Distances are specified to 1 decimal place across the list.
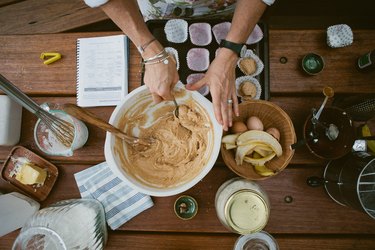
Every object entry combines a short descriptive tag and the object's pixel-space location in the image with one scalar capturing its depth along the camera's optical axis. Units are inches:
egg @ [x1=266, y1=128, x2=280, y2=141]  33.2
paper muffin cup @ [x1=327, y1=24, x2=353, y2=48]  37.3
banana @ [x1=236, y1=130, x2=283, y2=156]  31.8
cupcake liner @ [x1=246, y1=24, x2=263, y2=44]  37.8
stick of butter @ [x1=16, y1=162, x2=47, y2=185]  36.5
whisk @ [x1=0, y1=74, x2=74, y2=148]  30.3
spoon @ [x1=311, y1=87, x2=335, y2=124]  34.0
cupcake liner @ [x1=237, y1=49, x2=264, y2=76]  36.9
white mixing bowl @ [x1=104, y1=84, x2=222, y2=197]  31.1
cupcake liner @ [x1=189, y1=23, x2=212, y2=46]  38.2
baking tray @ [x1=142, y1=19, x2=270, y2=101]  37.4
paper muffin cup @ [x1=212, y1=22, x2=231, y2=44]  38.4
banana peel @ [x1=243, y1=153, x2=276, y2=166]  32.5
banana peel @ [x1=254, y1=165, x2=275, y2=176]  32.6
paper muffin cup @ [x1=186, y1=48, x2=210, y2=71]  37.7
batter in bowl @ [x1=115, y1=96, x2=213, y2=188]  34.2
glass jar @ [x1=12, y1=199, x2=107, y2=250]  30.8
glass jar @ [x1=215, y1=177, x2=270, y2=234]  31.4
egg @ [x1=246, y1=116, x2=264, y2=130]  33.2
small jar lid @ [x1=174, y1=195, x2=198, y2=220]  36.4
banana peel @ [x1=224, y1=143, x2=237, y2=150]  32.5
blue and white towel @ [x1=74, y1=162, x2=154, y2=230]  36.5
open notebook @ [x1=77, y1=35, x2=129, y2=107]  38.6
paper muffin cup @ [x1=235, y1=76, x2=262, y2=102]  36.7
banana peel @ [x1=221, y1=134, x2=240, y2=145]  32.4
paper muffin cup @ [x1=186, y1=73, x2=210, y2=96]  37.6
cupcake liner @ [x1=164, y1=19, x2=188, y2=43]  38.3
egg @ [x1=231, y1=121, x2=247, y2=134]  33.2
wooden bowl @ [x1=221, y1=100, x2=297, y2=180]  32.7
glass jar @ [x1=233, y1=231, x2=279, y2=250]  33.4
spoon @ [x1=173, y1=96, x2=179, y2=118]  35.6
